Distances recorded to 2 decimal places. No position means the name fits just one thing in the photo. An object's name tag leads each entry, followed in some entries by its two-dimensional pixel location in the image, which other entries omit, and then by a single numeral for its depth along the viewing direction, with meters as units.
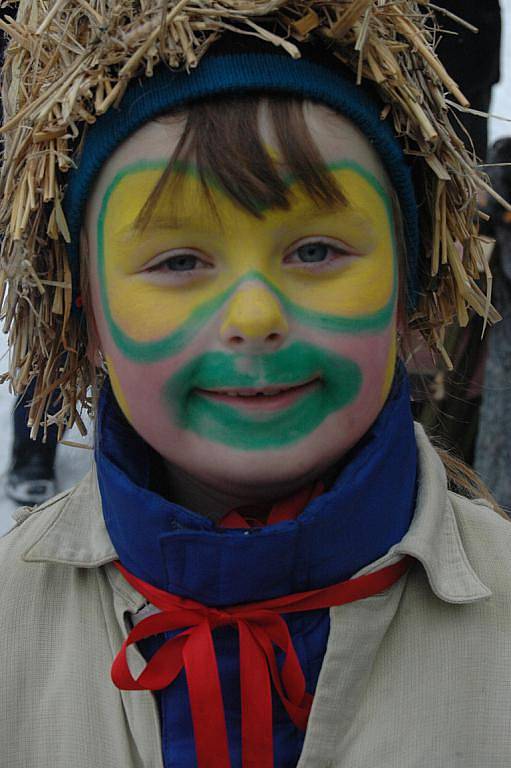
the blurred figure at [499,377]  3.38
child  1.58
